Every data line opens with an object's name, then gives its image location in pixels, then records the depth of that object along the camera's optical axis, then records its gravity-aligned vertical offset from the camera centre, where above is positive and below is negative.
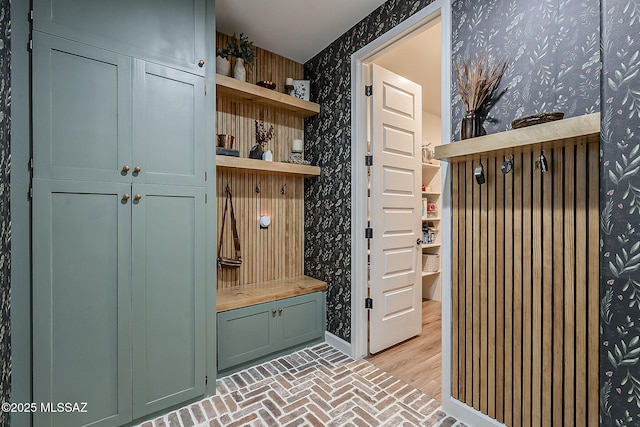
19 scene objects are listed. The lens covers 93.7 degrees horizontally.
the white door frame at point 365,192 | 1.86 +0.16
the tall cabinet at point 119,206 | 1.53 +0.03
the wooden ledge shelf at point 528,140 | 1.23 +0.34
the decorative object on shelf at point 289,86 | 2.91 +1.24
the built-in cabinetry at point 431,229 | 4.12 -0.23
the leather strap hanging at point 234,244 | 2.65 -0.29
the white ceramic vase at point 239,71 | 2.54 +1.20
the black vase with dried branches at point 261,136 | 2.78 +0.73
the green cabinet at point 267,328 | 2.30 -0.97
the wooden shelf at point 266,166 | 2.39 +0.40
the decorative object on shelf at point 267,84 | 2.68 +1.15
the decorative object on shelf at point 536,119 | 1.34 +0.43
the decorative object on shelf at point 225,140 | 2.54 +0.61
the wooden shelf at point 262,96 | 2.40 +1.01
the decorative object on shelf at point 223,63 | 2.48 +1.25
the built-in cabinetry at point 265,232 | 2.39 -0.19
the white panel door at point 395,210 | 2.62 +0.03
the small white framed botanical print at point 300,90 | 2.92 +1.20
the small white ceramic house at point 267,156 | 2.75 +0.52
